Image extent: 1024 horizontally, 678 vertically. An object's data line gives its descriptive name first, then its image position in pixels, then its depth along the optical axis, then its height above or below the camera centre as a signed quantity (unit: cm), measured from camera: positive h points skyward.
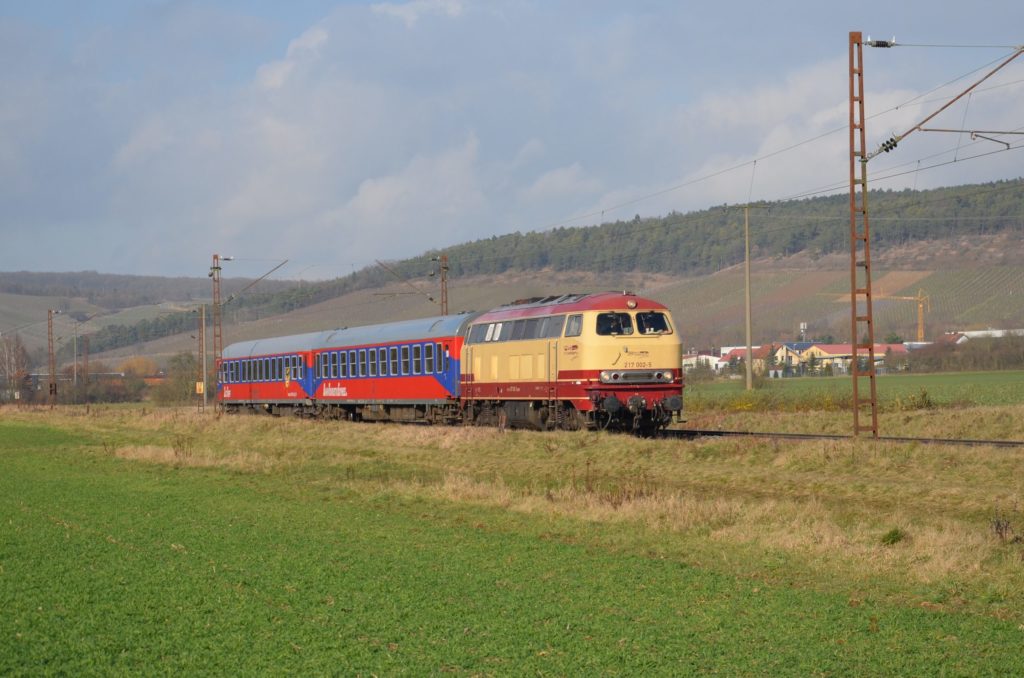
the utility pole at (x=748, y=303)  5938 +315
